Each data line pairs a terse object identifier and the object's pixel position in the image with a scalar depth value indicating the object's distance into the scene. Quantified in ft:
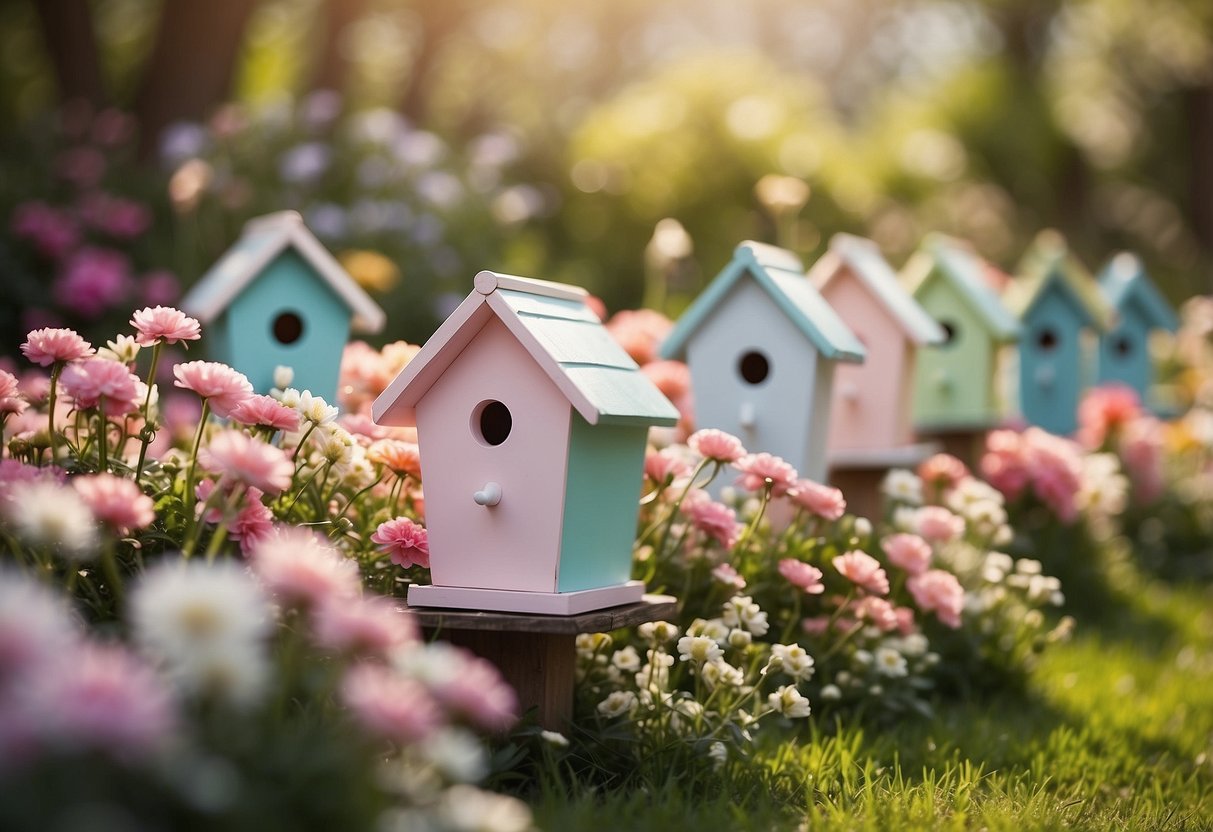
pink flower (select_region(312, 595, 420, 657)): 7.39
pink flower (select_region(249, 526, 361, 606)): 7.59
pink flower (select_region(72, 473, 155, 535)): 8.84
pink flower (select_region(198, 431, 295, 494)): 9.05
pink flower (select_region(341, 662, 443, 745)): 7.03
